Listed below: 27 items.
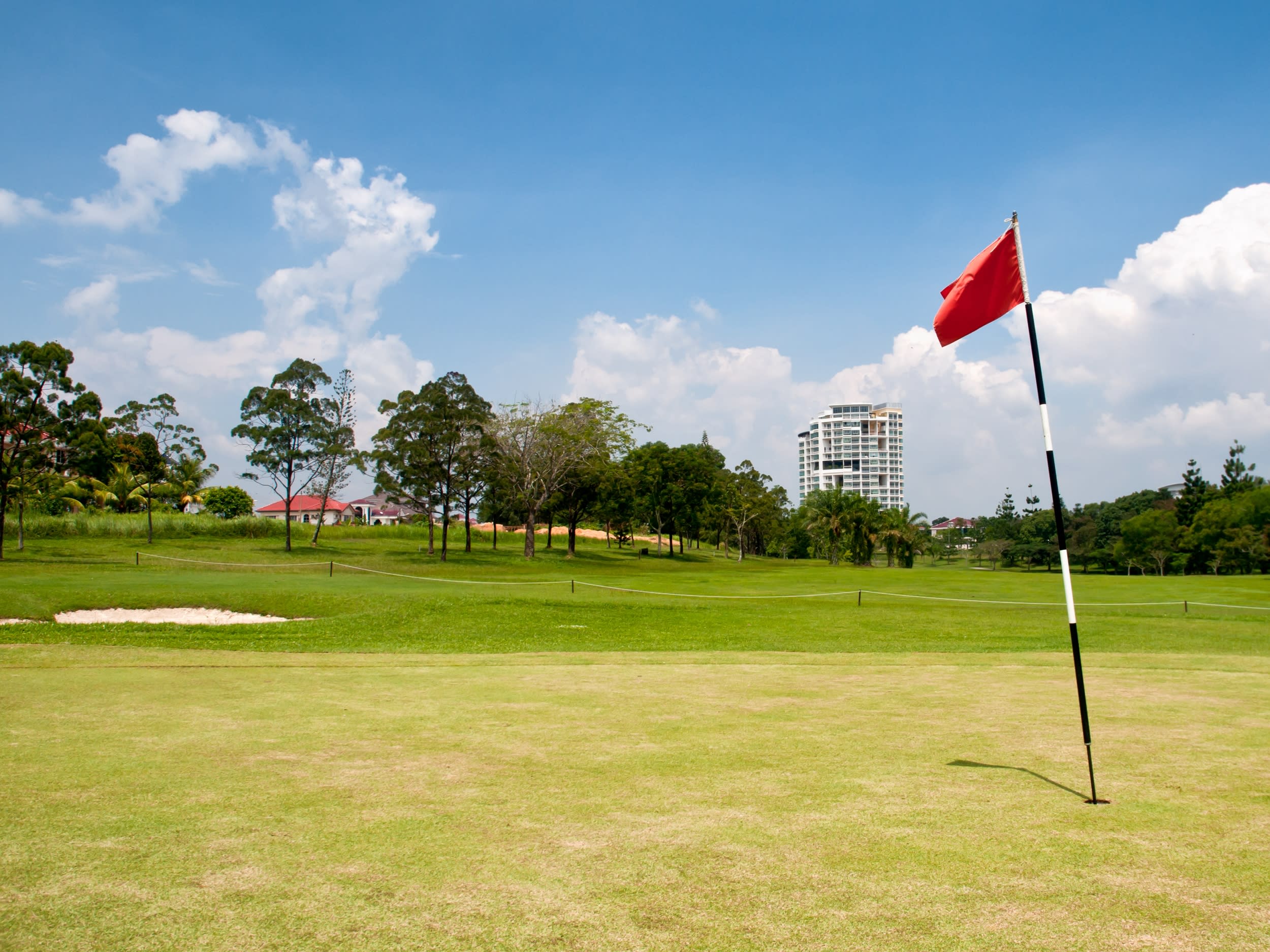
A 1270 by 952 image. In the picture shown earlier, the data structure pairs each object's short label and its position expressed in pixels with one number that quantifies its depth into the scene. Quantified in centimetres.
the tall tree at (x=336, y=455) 5888
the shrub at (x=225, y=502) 8275
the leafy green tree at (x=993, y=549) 14738
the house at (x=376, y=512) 17238
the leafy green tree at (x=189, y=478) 6159
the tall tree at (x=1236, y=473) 11312
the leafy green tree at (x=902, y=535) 10550
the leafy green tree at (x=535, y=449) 6344
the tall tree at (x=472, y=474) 6009
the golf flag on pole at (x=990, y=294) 806
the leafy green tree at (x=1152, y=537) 10856
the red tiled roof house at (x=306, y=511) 14838
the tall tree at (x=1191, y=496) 10894
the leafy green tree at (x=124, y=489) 7444
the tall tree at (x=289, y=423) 5653
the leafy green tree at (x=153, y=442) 5719
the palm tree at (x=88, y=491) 7200
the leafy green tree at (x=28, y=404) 3916
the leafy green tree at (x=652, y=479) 8169
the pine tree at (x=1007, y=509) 16238
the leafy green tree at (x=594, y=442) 6519
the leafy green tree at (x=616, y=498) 6794
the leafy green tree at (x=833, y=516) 9888
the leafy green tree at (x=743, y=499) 9569
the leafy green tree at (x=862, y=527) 9800
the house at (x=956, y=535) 17388
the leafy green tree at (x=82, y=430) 4025
